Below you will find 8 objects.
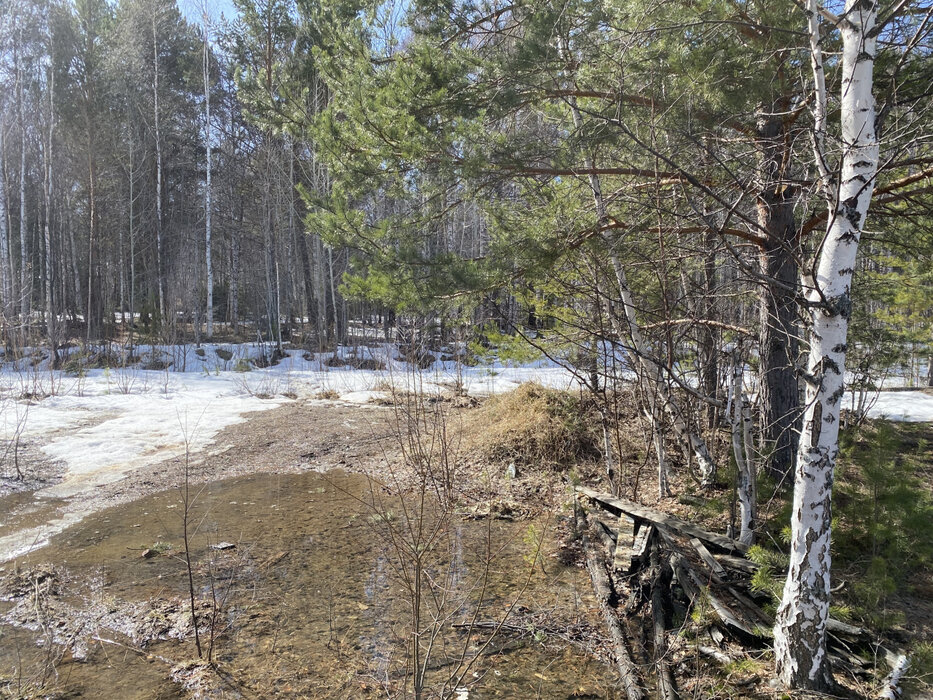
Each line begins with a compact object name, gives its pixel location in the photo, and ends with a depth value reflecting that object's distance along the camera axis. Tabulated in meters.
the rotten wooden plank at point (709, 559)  3.67
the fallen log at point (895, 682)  2.61
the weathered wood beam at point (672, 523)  4.03
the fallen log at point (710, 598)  3.12
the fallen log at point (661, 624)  2.86
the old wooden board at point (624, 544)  4.16
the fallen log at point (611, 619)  2.90
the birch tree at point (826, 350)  2.43
